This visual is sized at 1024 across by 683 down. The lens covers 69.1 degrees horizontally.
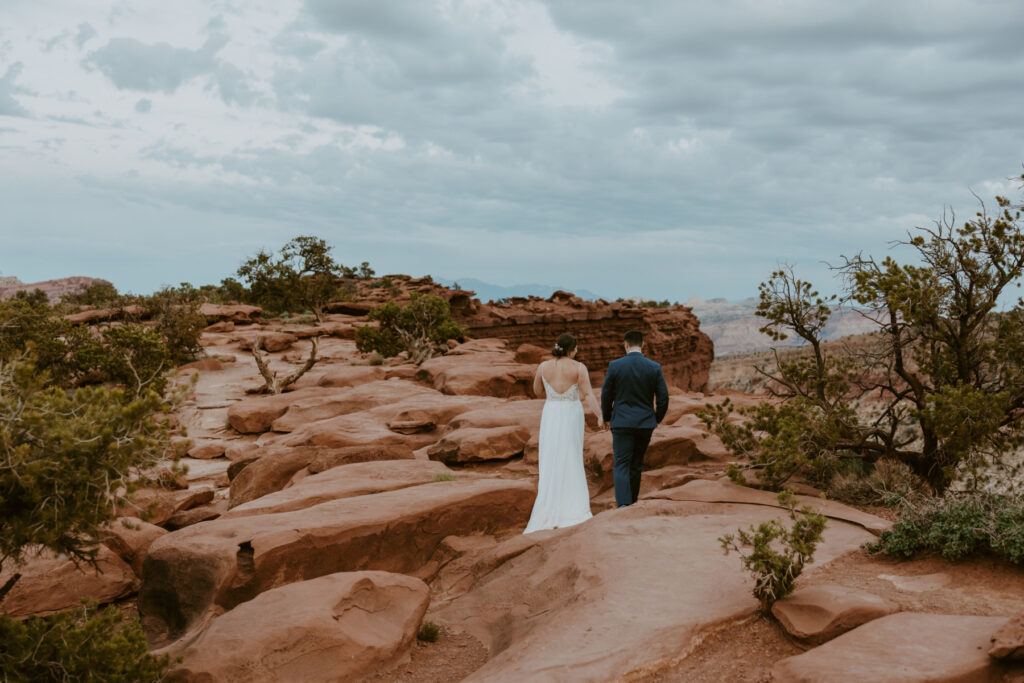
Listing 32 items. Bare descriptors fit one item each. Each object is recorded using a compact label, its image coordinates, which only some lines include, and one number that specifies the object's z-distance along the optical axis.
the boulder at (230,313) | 35.47
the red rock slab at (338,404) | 17.17
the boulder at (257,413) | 17.94
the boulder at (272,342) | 30.52
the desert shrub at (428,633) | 7.15
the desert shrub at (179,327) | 27.58
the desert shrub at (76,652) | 5.97
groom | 9.72
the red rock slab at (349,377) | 21.00
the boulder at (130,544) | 10.15
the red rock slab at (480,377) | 19.38
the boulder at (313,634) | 6.01
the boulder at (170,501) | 11.55
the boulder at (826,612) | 5.08
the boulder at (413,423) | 15.12
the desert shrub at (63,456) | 5.73
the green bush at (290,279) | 44.56
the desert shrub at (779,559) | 5.45
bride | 10.15
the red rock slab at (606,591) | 5.36
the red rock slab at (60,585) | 9.21
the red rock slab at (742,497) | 7.82
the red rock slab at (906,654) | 4.20
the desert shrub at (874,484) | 9.19
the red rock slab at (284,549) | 7.65
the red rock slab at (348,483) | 9.41
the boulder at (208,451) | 16.53
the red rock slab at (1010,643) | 4.15
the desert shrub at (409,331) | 28.33
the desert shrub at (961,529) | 6.02
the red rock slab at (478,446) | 12.87
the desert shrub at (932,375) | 8.88
